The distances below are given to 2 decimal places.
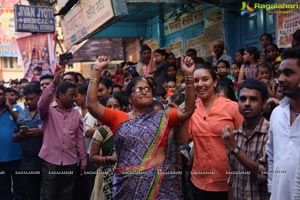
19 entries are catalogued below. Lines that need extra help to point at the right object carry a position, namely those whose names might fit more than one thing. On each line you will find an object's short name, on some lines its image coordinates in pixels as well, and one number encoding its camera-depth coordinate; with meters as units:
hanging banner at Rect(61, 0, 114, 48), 7.12
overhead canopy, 14.88
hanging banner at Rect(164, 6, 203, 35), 9.62
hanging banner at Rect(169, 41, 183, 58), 10.75
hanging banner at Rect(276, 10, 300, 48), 6.47
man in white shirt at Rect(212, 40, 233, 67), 7.70
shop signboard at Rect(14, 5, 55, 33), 11.01
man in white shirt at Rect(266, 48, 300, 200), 2.45
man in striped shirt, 2.96
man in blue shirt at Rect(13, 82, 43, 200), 5.13
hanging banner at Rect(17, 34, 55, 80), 11.88
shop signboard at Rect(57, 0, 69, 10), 9.45
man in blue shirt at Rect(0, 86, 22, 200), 5.66
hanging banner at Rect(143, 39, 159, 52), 12.01
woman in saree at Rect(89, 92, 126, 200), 4.00
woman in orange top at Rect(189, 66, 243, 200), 3.48
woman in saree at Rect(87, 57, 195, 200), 3.19
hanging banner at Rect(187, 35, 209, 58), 9.46
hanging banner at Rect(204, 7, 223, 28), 8.68
